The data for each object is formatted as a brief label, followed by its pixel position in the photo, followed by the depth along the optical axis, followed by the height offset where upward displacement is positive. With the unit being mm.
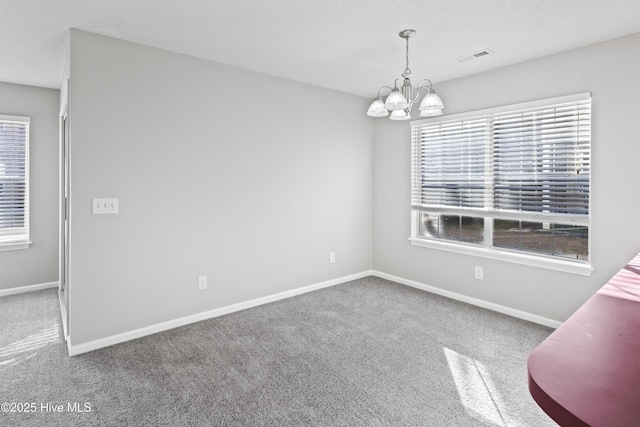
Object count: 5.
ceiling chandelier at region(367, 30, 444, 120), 2683 +826
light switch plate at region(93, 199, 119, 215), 2902 +24
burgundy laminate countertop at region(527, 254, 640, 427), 646 -346
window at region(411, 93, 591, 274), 3242 +299
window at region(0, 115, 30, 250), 4152 +306
